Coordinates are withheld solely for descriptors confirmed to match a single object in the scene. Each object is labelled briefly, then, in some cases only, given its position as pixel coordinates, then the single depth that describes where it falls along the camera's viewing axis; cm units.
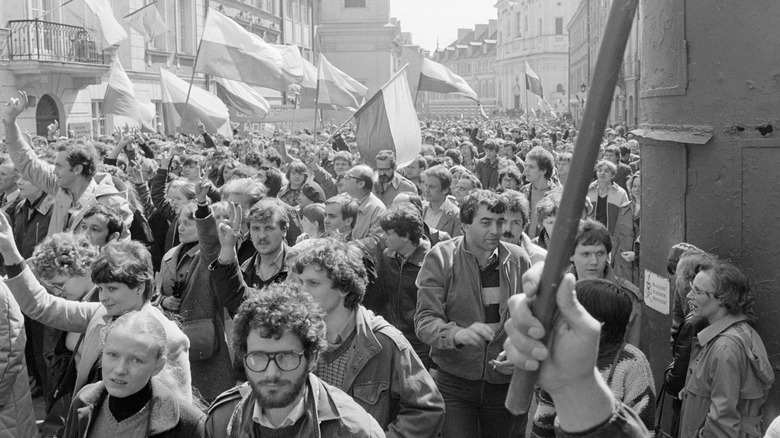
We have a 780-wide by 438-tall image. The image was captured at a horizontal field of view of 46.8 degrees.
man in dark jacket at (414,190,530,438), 486
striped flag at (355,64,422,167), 1148
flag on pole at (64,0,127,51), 1706
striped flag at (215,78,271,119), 1827
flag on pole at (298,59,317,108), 2289
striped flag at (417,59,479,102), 1762
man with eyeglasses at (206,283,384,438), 300
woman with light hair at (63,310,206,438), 325
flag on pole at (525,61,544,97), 2848
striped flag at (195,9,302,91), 1503
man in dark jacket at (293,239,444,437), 379
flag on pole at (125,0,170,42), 2000
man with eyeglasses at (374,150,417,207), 940
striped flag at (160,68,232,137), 1541
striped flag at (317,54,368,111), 1873
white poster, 507
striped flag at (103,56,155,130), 1627
